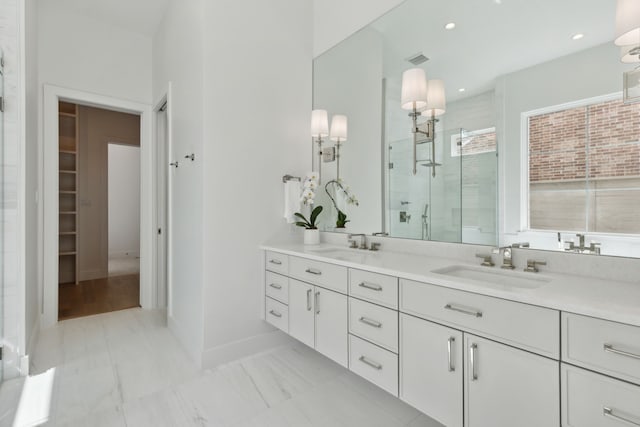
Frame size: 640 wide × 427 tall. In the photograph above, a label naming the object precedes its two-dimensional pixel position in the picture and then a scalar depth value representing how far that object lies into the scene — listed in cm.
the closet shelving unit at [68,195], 452
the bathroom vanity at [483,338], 90
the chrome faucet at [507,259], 149
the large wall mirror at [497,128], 129
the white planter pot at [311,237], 256
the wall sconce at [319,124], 264
